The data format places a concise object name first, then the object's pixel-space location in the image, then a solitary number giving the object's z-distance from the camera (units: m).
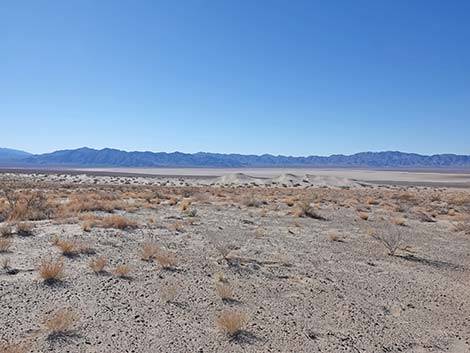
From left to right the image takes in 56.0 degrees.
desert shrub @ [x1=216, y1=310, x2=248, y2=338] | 7.12
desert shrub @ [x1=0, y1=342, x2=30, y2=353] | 5.93
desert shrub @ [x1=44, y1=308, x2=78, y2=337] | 6.82
